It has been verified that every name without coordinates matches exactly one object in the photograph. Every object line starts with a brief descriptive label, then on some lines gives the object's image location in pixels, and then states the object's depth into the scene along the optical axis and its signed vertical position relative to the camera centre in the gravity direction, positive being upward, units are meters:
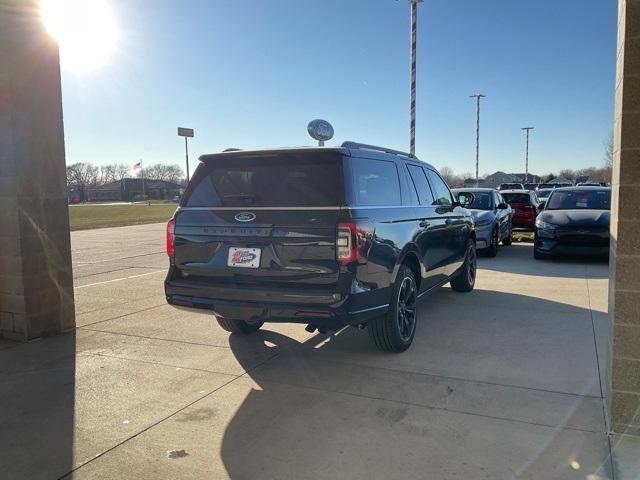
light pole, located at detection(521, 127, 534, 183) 71.19 +5.97
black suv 4.11 -0.37
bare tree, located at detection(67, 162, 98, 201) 129.38 +5.93
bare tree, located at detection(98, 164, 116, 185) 148.62 +6.80
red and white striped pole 16.23 +3.88
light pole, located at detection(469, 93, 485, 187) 49.33 +6.59
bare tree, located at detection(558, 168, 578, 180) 100.25 +3.89
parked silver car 11.68 -0.55
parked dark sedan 10.38 -0.60
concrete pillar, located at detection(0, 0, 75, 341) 5.30 +0.20
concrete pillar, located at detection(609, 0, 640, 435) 3.15 -0.24
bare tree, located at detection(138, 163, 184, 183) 160.45 +7.85
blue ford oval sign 8.12 +1.03
